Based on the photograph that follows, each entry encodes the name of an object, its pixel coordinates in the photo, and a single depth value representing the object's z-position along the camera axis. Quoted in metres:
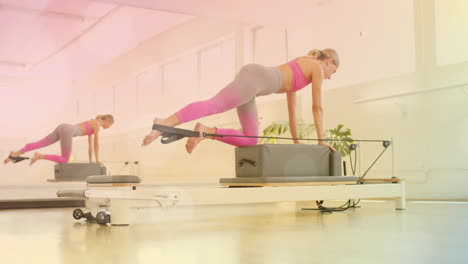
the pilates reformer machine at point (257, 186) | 2.54
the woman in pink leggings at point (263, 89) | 2.86
